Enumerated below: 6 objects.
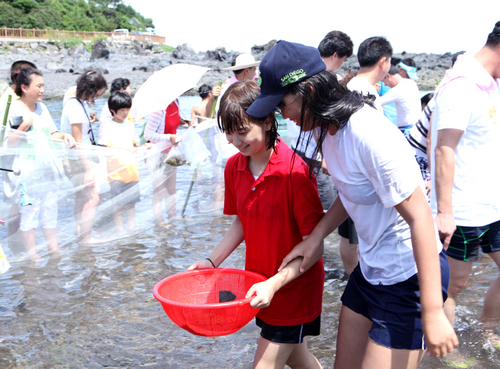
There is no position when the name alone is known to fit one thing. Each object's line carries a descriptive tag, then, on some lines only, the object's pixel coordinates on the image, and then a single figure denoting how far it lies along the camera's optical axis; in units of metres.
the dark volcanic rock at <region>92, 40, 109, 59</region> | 45.19
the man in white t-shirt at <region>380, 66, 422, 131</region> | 4.92
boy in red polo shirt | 2.02
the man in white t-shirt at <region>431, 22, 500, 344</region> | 2.40
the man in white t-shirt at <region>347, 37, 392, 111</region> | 3.92
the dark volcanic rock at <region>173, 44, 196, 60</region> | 49.98
